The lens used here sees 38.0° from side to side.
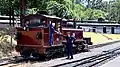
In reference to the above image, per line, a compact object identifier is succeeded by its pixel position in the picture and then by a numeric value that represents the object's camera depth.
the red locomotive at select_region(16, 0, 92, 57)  10.25
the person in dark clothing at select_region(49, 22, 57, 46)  10.36
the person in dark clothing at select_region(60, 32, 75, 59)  10.99
